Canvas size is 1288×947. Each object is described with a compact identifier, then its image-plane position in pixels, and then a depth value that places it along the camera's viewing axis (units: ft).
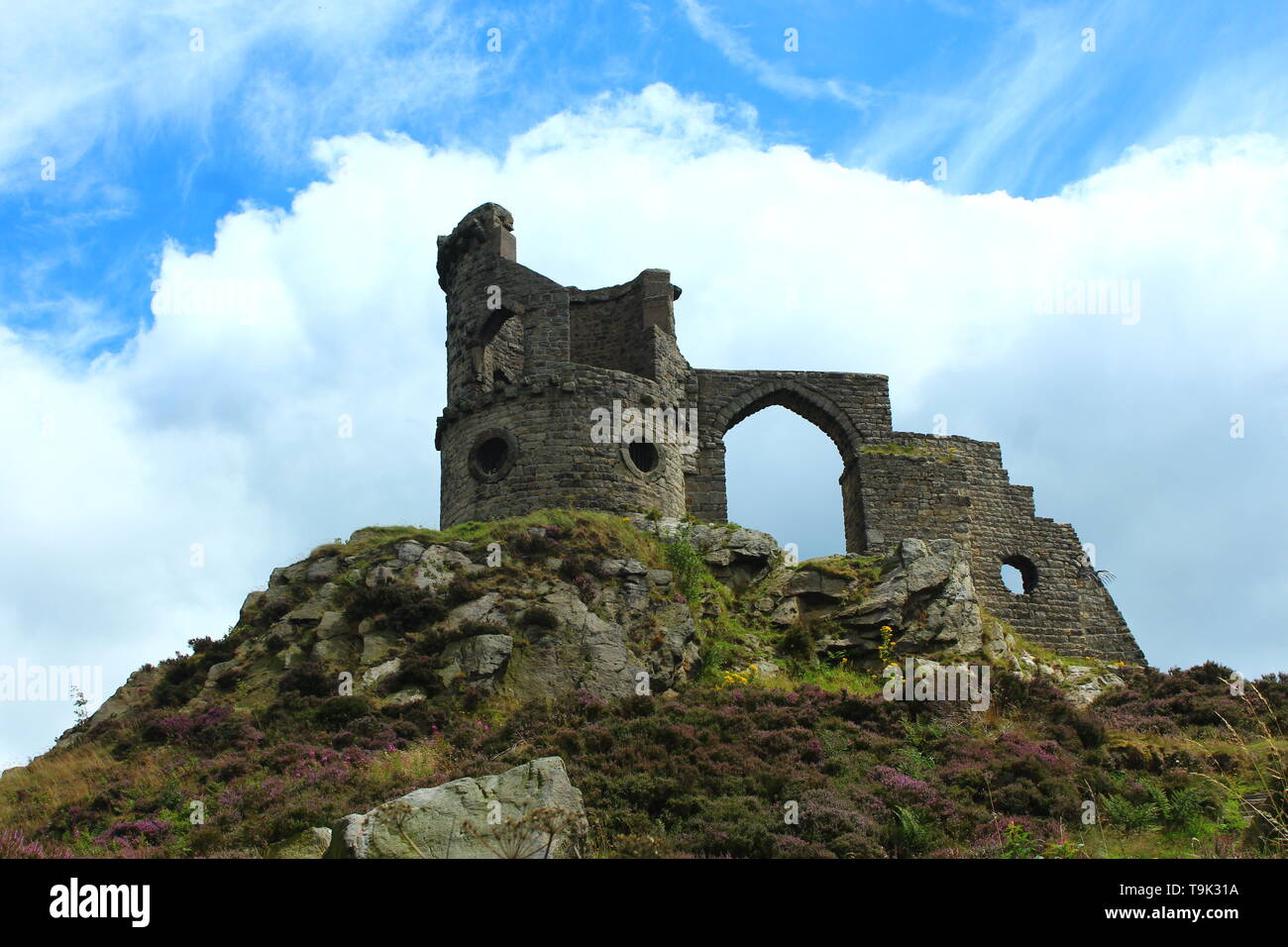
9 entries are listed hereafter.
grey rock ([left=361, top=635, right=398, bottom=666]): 72.49
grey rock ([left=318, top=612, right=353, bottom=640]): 75.41
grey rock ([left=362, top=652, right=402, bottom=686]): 70.45
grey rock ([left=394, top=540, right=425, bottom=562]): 80.89
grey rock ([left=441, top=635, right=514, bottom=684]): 69.97
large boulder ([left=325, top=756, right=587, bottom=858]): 40.22
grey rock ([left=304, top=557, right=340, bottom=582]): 81.71
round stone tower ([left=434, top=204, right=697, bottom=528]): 92.73
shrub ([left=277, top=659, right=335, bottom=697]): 69.82
